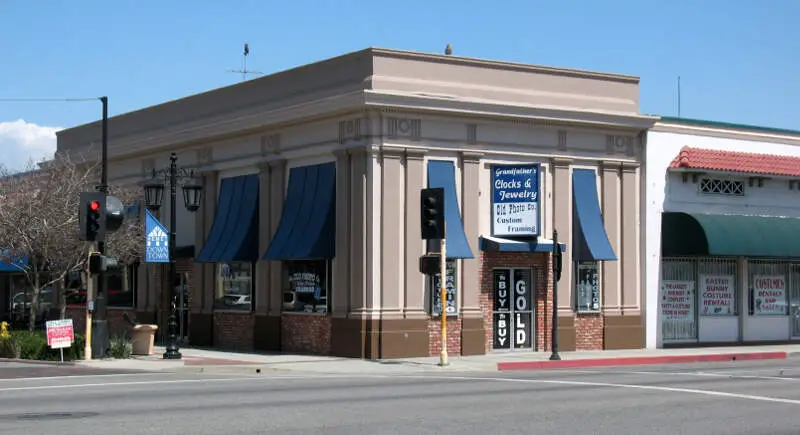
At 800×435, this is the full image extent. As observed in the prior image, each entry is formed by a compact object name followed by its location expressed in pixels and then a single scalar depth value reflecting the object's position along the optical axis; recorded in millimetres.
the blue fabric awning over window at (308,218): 30672
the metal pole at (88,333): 28047
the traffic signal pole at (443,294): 26969
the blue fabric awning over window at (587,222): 32250
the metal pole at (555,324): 28828
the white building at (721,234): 33906
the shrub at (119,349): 29217
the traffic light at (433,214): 27062
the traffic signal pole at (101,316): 28359
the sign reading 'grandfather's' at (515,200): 30641
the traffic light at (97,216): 27594
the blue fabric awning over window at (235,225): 33906
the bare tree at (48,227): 32344
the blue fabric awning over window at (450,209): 30062
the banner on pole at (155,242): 29703
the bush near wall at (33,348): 28781
